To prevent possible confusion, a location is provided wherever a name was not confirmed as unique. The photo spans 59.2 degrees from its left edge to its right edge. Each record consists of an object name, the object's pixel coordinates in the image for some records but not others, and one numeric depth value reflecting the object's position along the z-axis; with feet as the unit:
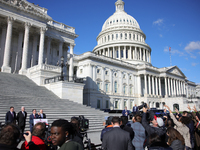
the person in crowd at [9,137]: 8.83
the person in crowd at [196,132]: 23.59
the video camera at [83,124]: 22.43
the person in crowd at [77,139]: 12.64
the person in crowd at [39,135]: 12.21
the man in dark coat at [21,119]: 35.81
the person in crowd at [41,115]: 38.73
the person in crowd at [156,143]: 13.15
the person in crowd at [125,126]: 18.38
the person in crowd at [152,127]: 16.58
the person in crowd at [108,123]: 20.62
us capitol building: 101.76
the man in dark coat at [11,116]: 34.76
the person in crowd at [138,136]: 18.71
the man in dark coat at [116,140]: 14.97
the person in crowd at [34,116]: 36.12
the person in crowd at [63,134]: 9.44
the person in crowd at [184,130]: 21.08
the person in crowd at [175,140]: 14.57
